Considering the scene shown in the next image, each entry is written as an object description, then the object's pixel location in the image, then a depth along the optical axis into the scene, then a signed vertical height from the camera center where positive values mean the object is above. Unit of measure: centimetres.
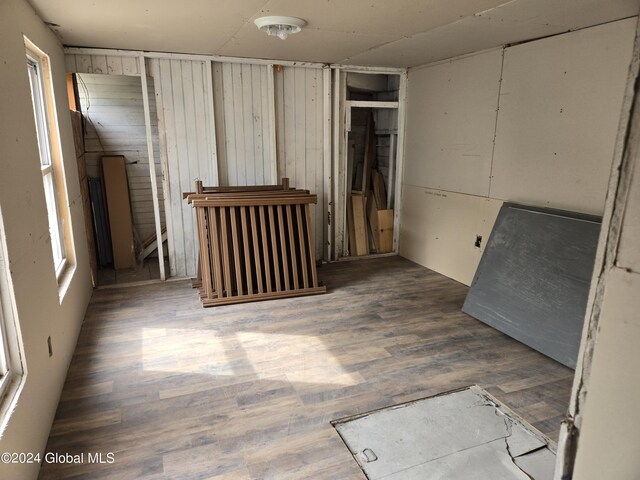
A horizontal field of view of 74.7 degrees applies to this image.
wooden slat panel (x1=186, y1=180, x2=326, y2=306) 390 -97
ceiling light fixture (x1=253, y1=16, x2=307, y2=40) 288 +81
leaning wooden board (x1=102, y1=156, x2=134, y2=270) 490 -78
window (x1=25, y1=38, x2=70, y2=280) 297 -5
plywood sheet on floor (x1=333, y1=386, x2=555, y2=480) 193 -146
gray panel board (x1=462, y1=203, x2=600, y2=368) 296 -102
